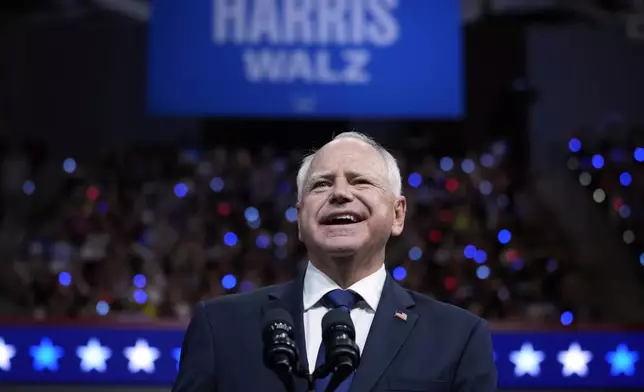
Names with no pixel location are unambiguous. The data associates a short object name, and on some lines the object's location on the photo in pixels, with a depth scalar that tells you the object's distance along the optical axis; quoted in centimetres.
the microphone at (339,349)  479
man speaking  496
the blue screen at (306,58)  1192
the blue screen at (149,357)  815
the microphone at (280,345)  481
